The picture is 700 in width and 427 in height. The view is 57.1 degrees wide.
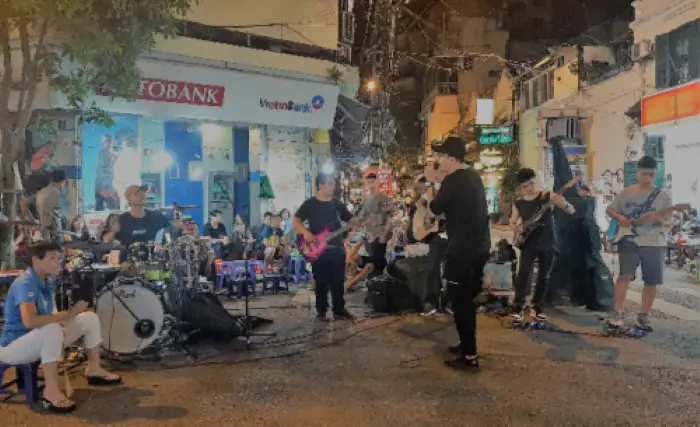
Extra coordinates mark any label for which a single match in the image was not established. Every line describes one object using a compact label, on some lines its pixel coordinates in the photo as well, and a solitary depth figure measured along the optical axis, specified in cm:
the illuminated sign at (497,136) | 3522
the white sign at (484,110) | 3859
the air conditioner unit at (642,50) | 1950
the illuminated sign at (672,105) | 1515
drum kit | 634
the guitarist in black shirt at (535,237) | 798
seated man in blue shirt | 501
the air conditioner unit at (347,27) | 1770
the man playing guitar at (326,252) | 844
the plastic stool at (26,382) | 514
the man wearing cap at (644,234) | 738
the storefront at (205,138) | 1267
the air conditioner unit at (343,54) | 1713
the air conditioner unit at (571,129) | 2578
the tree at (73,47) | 781
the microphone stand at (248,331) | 708
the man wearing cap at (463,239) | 607
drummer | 738
